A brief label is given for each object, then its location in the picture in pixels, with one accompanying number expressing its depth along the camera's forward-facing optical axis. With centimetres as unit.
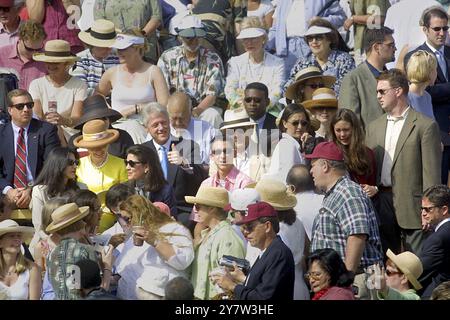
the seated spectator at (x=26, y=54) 2086
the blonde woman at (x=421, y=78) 1922
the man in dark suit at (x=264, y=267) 1620
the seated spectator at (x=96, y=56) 2086
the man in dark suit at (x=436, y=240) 1706
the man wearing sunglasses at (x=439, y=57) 1964
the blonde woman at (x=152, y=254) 1709
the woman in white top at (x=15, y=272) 1692
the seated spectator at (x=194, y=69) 2058
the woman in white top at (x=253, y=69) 2045
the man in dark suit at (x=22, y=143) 1911
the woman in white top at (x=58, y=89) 2020
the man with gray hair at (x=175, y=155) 1878
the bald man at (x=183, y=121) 1944
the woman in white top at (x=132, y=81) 2016
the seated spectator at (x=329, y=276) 1592
